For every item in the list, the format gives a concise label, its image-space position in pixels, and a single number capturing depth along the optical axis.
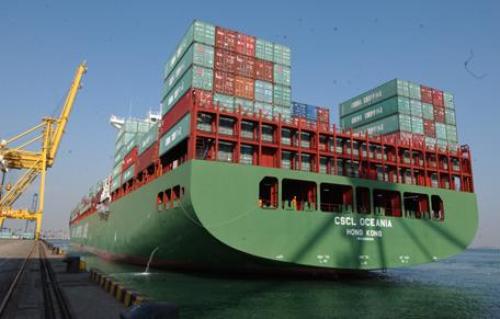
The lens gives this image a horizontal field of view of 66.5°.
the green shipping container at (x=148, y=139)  32.00
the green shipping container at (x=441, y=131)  35.22
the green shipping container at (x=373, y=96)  34.88
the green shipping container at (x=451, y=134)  35.56
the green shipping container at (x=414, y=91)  35.34
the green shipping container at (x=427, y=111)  35.21
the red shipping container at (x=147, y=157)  31.29
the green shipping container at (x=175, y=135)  24.08
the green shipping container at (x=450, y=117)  36.34
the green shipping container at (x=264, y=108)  26.97
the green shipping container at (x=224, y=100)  25.91
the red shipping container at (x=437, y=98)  36.39
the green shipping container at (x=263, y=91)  27.52
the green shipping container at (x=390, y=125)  33.91
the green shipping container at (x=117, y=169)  46.67
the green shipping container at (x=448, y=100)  36.91
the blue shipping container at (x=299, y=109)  31.48
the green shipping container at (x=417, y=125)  34.12
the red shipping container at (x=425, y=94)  35.84
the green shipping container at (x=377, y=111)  34.38
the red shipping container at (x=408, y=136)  32.54
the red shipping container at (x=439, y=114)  35.83
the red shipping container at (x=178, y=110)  24.50
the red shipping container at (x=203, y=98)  23.33
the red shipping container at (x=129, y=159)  39.04
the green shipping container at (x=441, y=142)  34.72
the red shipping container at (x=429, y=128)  34.59
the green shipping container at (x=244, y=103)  26.53
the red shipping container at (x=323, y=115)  32.34
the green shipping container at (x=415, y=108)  34.75
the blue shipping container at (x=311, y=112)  32.03
